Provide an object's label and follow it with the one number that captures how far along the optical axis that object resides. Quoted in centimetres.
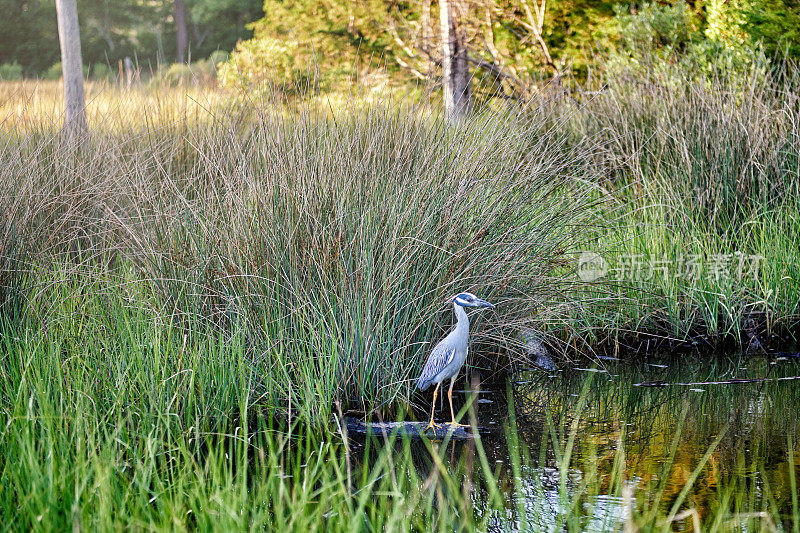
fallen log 667
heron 650
